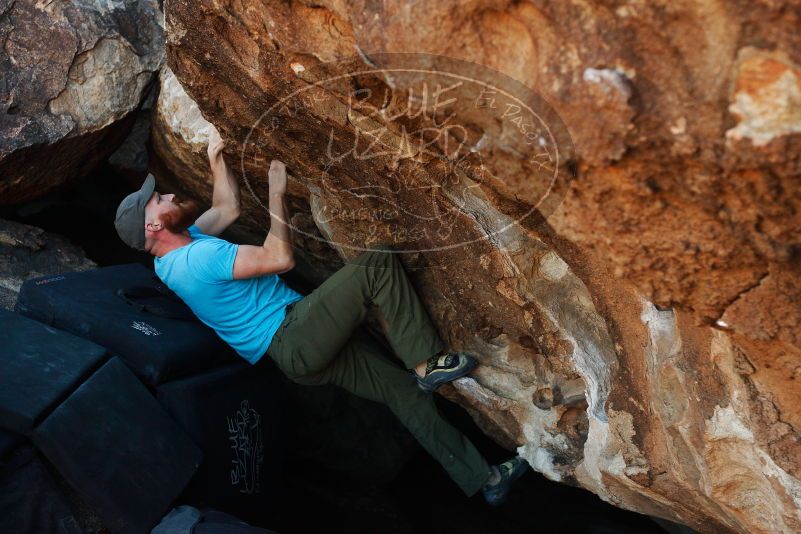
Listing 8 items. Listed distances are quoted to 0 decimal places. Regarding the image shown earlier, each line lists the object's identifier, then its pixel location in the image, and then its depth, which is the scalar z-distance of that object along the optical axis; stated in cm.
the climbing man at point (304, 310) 291
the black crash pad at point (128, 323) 279
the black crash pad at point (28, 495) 230
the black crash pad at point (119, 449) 235
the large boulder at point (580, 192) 131
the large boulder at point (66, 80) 323
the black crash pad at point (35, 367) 232
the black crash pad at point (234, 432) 278
